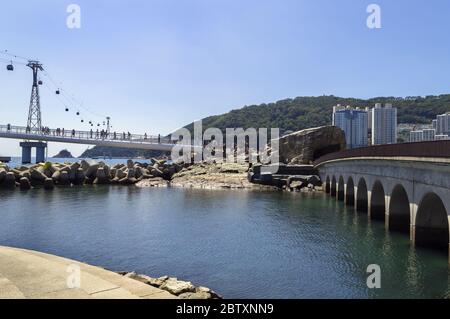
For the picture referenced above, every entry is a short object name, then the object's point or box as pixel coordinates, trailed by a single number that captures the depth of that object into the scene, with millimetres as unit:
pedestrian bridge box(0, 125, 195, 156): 89688
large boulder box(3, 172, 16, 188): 57125
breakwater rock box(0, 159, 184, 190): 57656
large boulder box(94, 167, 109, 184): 66000
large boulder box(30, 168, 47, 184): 58956
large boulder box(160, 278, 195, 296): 11984
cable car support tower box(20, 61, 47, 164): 91938
